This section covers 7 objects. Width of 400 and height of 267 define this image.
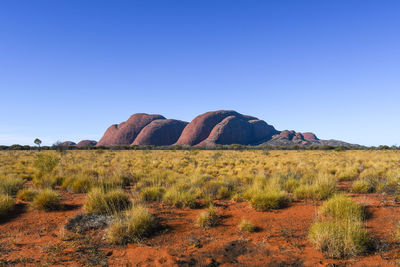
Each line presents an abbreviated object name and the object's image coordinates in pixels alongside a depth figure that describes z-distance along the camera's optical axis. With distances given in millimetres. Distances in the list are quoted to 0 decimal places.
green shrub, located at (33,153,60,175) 11236
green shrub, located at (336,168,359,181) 10727
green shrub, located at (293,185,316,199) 6779
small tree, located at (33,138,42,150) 38494
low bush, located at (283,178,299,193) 7863
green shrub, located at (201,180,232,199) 7512
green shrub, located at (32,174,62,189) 8853
